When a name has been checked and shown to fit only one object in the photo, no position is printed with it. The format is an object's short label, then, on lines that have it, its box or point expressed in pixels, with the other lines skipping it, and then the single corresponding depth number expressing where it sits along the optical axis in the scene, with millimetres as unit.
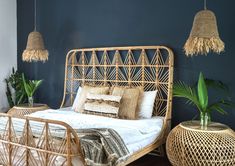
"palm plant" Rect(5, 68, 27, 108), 5340
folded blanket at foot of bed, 2611
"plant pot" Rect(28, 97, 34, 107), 4941
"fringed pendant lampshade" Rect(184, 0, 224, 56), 3166
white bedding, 3145
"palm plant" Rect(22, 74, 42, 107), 4971
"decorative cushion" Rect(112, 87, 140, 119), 3834
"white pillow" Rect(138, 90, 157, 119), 3936
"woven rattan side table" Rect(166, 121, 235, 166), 2955
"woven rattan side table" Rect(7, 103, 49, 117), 4703
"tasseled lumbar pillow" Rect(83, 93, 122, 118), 3816
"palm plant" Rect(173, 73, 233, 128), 3242
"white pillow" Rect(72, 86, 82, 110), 4442
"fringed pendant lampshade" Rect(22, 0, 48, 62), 4746
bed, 2738
